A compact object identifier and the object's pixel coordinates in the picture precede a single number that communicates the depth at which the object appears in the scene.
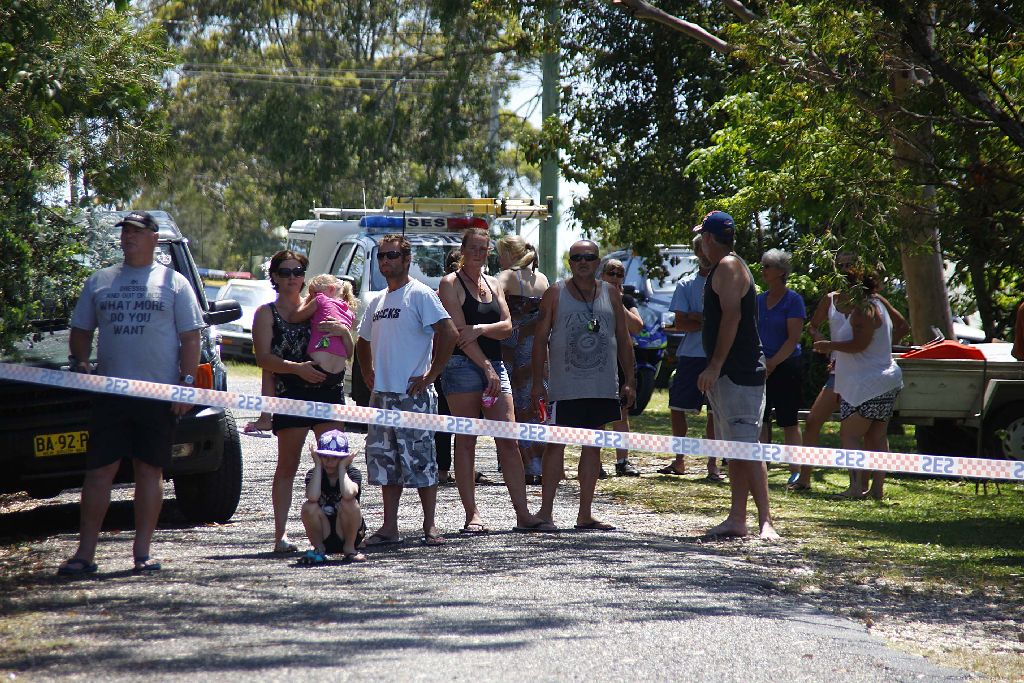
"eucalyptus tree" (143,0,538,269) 77.19
